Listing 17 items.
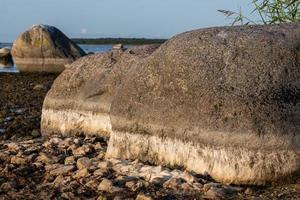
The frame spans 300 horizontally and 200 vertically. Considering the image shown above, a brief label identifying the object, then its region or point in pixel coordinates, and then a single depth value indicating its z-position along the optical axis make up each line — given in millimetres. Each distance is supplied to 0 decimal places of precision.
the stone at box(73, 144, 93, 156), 7629
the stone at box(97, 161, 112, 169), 6631
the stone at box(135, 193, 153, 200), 5542
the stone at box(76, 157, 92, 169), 6821
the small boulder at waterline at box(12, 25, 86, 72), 28859
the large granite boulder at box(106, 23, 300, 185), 5855
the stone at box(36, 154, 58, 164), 7283
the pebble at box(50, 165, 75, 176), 6703
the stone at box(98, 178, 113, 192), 5941
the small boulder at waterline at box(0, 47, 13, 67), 35938
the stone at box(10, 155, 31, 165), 7418
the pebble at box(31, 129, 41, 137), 10183
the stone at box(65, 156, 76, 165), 7117
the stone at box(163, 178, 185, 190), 5816
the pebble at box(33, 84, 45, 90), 18500
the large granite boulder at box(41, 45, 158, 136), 8852
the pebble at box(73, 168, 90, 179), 6457
